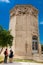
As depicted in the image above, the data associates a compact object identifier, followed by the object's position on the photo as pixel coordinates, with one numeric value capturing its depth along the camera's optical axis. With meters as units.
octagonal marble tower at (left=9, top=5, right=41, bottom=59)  8.29
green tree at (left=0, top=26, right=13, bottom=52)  6.87
